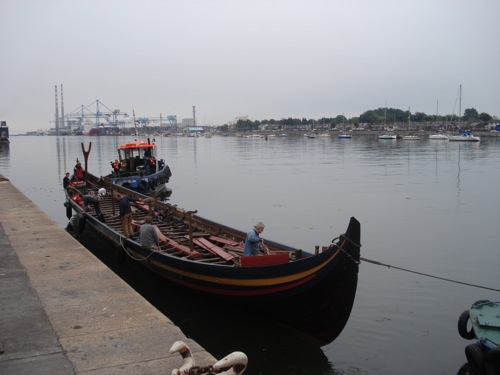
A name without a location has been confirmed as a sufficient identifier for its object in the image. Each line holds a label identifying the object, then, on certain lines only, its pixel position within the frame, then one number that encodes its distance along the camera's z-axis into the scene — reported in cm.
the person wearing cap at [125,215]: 1512
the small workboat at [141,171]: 2902
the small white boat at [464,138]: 12681
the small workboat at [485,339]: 827
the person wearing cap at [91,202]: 1877
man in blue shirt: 1066
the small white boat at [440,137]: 13869
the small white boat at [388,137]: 14975
